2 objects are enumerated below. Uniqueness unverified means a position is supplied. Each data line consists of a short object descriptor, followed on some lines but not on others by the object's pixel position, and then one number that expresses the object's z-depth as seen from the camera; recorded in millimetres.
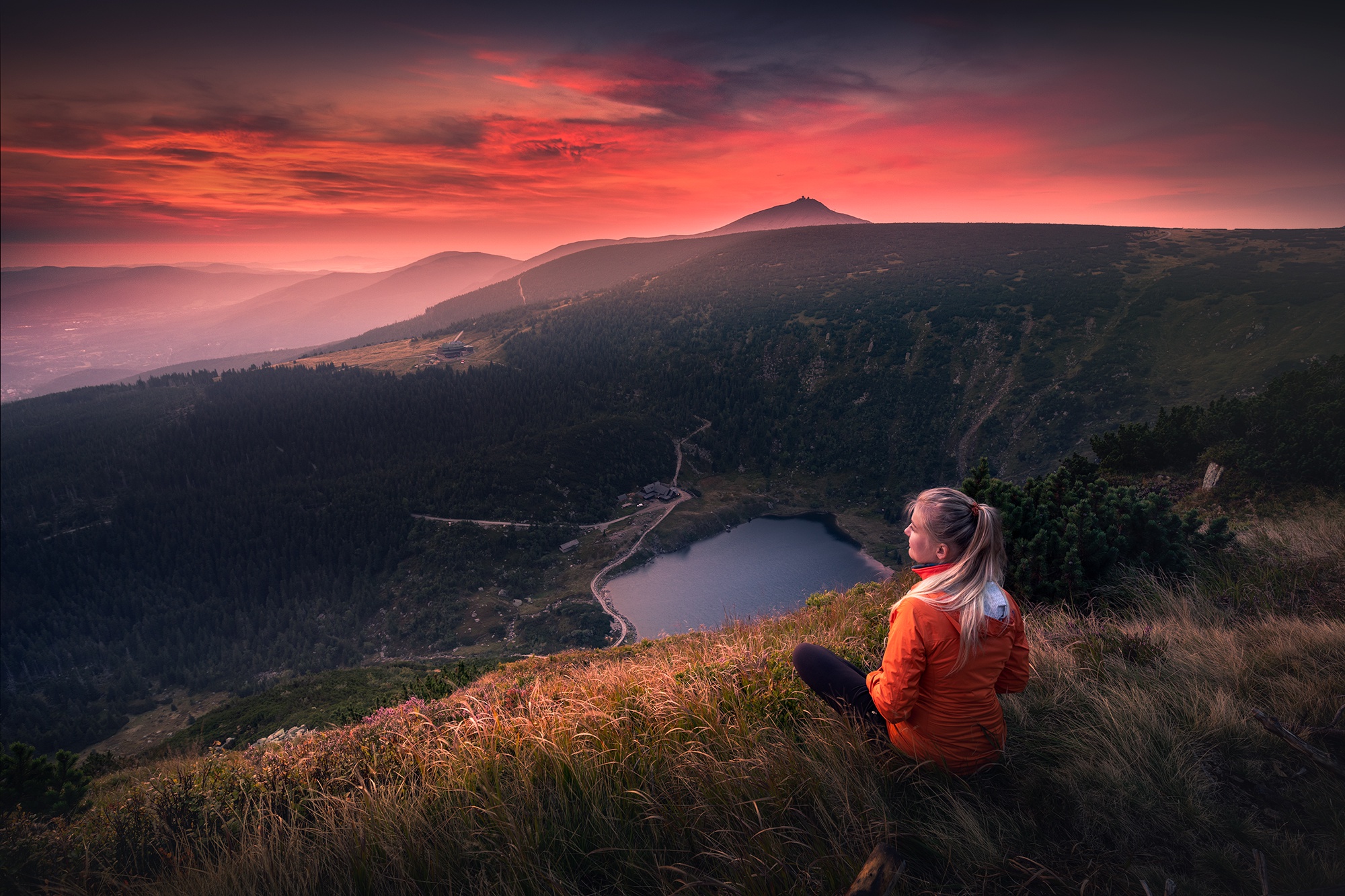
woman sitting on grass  3412
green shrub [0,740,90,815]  9414
